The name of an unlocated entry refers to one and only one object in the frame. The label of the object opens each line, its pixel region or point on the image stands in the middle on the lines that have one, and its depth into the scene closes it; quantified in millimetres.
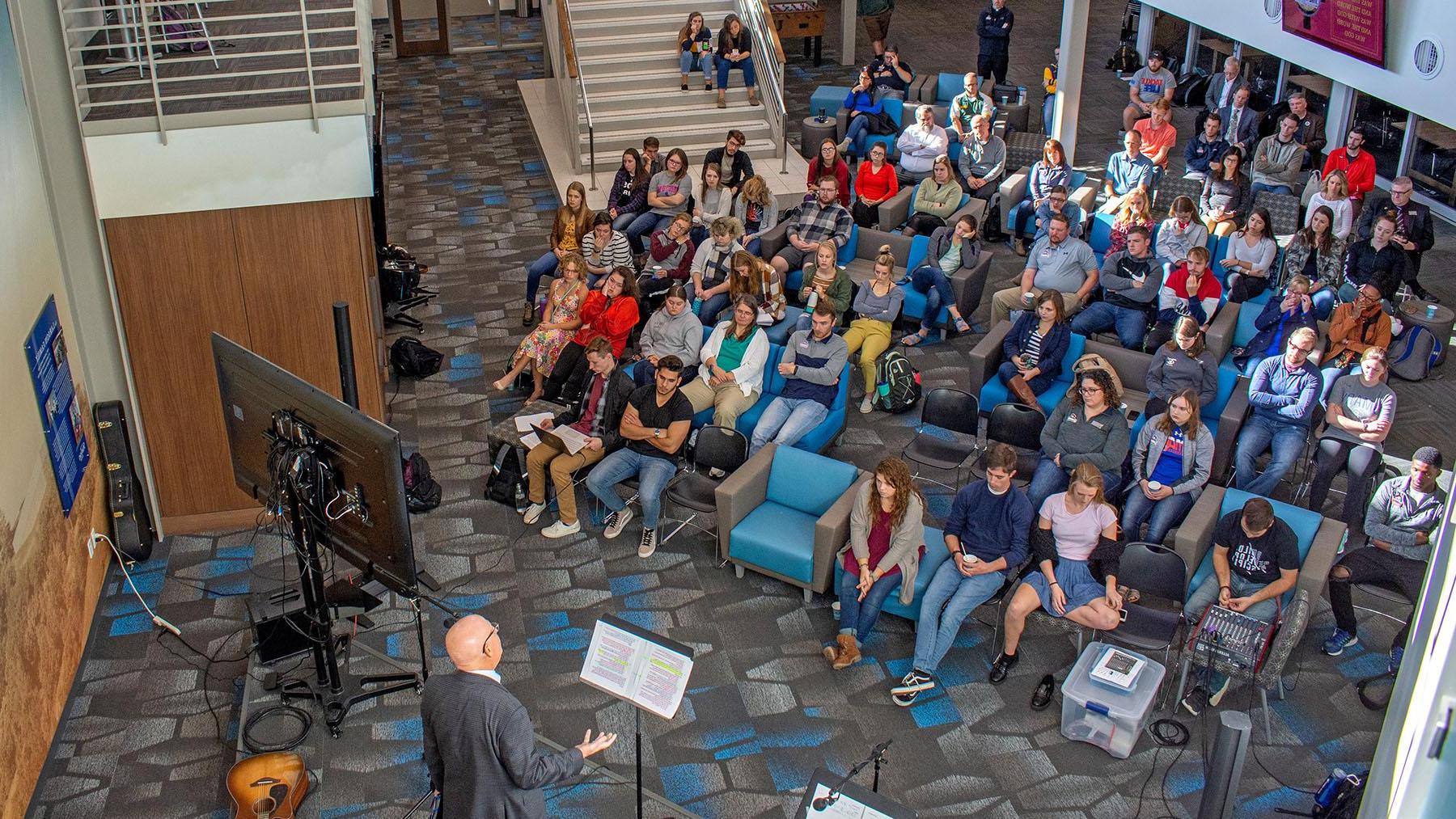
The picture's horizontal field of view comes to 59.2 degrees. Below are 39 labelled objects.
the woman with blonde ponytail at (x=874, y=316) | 10195
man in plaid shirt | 11594
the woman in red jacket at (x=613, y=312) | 9953
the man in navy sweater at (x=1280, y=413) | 8406
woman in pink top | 7191
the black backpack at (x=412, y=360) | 10609
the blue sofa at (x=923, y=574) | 7539
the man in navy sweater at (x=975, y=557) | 7273
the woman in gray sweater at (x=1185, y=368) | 8805
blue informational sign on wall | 7094
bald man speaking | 4957
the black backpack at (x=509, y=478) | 8906
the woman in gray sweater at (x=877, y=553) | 7266
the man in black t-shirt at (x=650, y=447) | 8422
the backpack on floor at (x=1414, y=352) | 10266
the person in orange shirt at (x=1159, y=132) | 13789
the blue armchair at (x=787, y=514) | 7727
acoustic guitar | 6160
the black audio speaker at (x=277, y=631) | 7234
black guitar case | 8211
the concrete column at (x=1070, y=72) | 15367
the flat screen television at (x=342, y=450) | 5863
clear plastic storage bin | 6684
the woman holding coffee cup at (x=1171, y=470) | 7895
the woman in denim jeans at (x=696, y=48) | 16203
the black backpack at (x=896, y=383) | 10008
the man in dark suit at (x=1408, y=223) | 10977
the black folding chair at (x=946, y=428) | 8797
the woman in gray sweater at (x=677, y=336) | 9664
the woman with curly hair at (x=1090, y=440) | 8133
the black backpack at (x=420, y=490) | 8922
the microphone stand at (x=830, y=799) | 4730
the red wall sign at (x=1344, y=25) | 11586
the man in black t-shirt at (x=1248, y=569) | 7055
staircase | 15781
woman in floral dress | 10062
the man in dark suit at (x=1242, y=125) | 14438
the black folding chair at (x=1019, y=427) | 8742
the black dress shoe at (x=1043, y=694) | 7078
